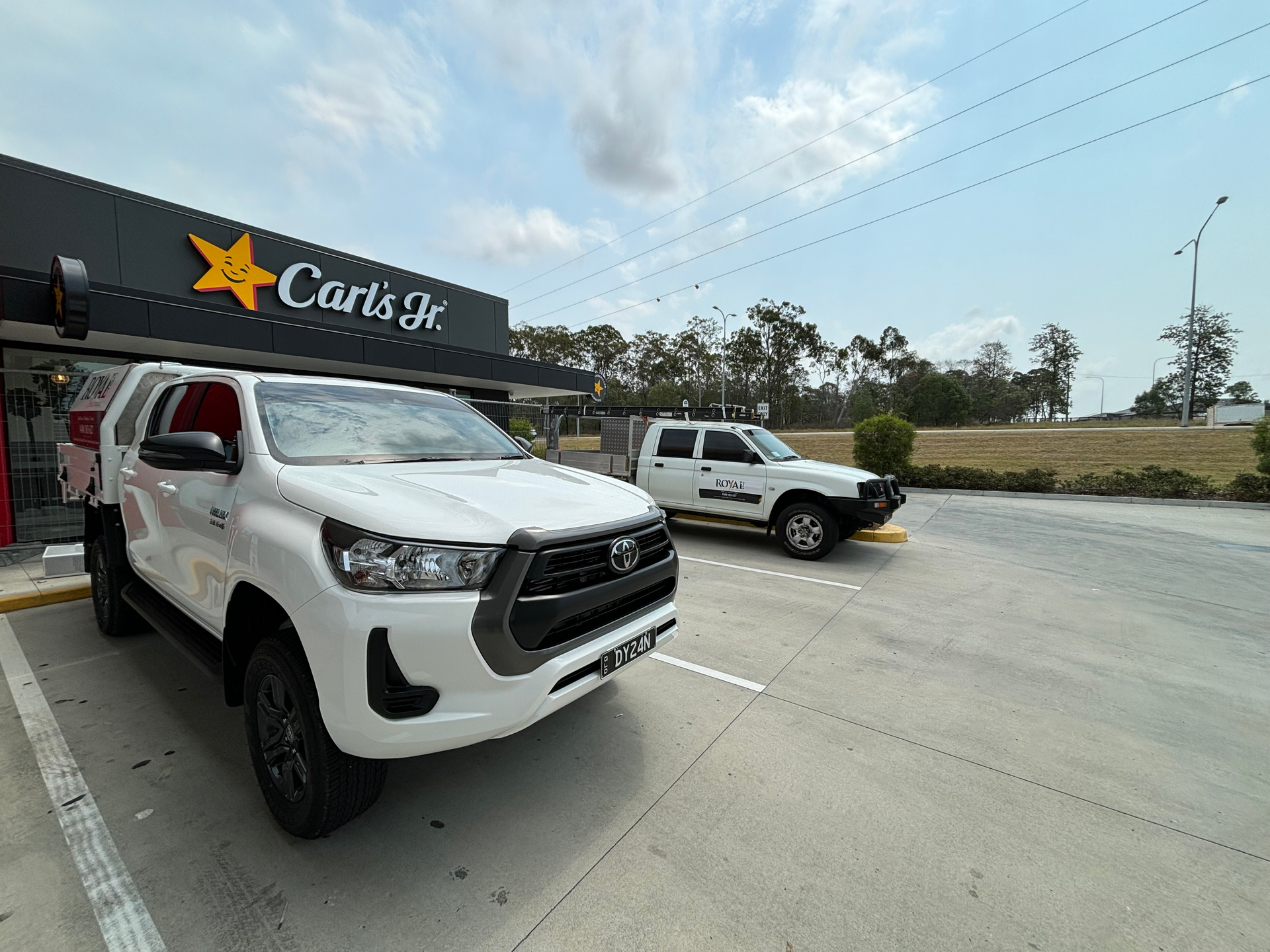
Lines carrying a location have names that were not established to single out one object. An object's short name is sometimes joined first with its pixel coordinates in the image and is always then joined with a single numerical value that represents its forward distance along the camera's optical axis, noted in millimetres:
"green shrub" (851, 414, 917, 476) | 15156
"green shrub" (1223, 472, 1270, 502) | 12451
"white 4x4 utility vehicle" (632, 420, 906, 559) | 6801
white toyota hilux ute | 1860
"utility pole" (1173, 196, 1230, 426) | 26925
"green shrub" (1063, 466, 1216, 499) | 13242
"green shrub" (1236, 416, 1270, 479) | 12250
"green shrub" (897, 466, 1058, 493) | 14680
